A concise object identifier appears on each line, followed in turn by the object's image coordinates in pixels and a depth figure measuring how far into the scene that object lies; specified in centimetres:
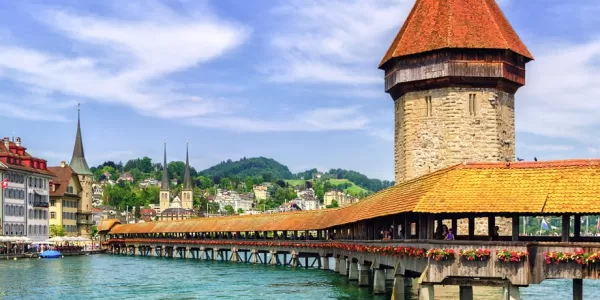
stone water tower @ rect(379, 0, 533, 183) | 4894
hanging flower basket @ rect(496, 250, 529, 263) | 2545
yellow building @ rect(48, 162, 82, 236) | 11894
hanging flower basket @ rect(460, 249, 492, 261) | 2606
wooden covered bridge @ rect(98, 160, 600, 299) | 2553
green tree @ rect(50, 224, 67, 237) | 11519
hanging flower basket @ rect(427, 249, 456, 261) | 2661
